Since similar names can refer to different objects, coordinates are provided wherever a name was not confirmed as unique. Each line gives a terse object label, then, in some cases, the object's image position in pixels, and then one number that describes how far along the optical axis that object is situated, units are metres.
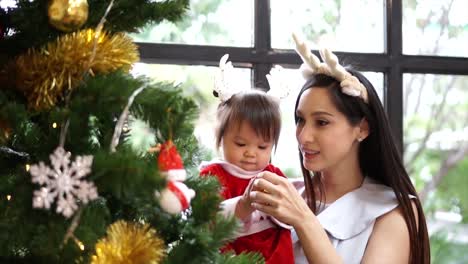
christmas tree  0.88
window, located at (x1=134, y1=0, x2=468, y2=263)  2.16
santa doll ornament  0.89
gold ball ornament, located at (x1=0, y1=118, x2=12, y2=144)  0.93
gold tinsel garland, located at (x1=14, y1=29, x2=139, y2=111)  0.94
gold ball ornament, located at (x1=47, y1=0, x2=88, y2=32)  0.92
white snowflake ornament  0.86
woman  1.67
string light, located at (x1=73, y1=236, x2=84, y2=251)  0.90
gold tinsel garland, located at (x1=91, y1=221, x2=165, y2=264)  0.89
